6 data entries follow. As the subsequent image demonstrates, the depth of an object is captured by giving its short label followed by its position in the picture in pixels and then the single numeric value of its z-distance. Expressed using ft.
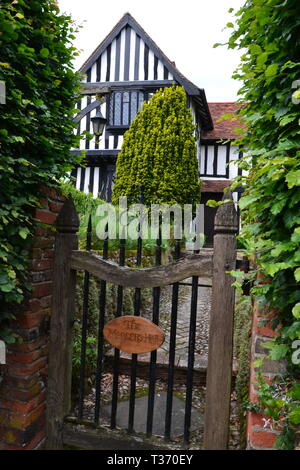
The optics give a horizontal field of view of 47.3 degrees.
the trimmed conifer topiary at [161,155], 29.17
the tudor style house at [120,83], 38.83
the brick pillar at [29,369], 7.16
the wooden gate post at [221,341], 6.73
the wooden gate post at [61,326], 7.81
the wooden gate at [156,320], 6.75
